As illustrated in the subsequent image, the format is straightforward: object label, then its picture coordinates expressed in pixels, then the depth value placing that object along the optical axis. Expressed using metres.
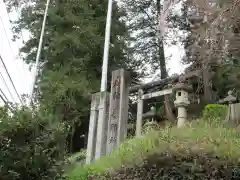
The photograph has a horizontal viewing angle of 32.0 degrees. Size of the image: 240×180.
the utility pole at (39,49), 14.98
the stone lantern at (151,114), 13.91
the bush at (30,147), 5.87
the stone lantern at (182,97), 10.28
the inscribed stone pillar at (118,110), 8.79
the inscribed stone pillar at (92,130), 9.77
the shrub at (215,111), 10.50
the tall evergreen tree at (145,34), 16.94
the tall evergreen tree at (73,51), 14.44
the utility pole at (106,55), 11.02
